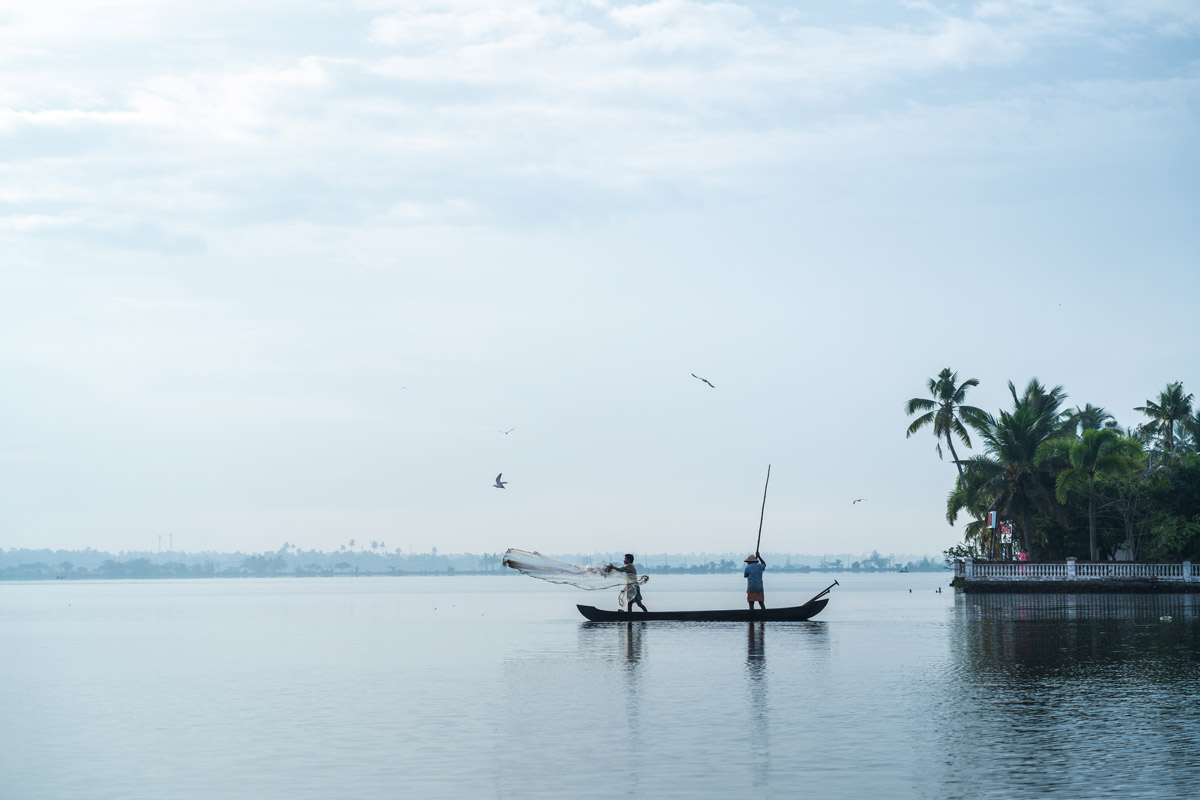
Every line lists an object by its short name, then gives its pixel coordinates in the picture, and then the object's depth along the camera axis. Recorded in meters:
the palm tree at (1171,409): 88.38
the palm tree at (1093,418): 93.06
